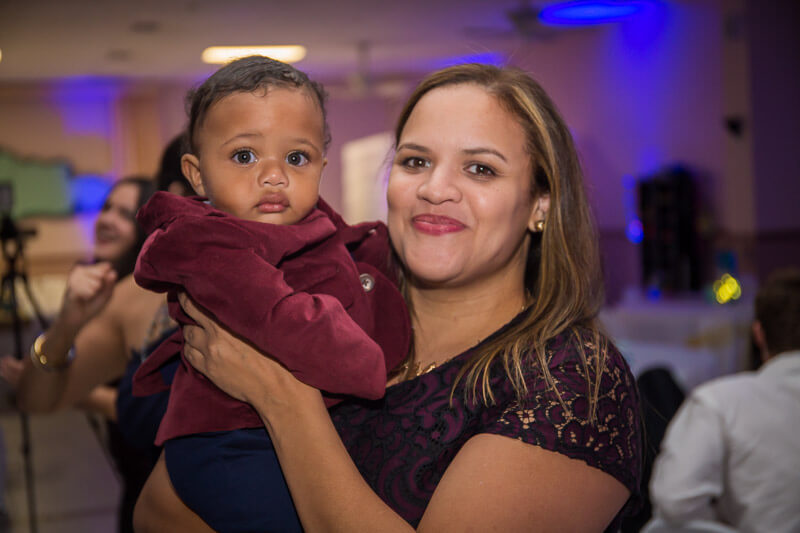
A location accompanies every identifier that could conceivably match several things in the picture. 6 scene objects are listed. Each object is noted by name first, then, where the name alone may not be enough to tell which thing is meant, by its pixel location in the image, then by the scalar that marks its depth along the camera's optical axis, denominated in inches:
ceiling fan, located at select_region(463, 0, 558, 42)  296.8
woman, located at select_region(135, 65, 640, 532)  49.4
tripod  95.4
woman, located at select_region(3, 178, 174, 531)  74.7
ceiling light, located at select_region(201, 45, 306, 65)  394.0
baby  49.3
